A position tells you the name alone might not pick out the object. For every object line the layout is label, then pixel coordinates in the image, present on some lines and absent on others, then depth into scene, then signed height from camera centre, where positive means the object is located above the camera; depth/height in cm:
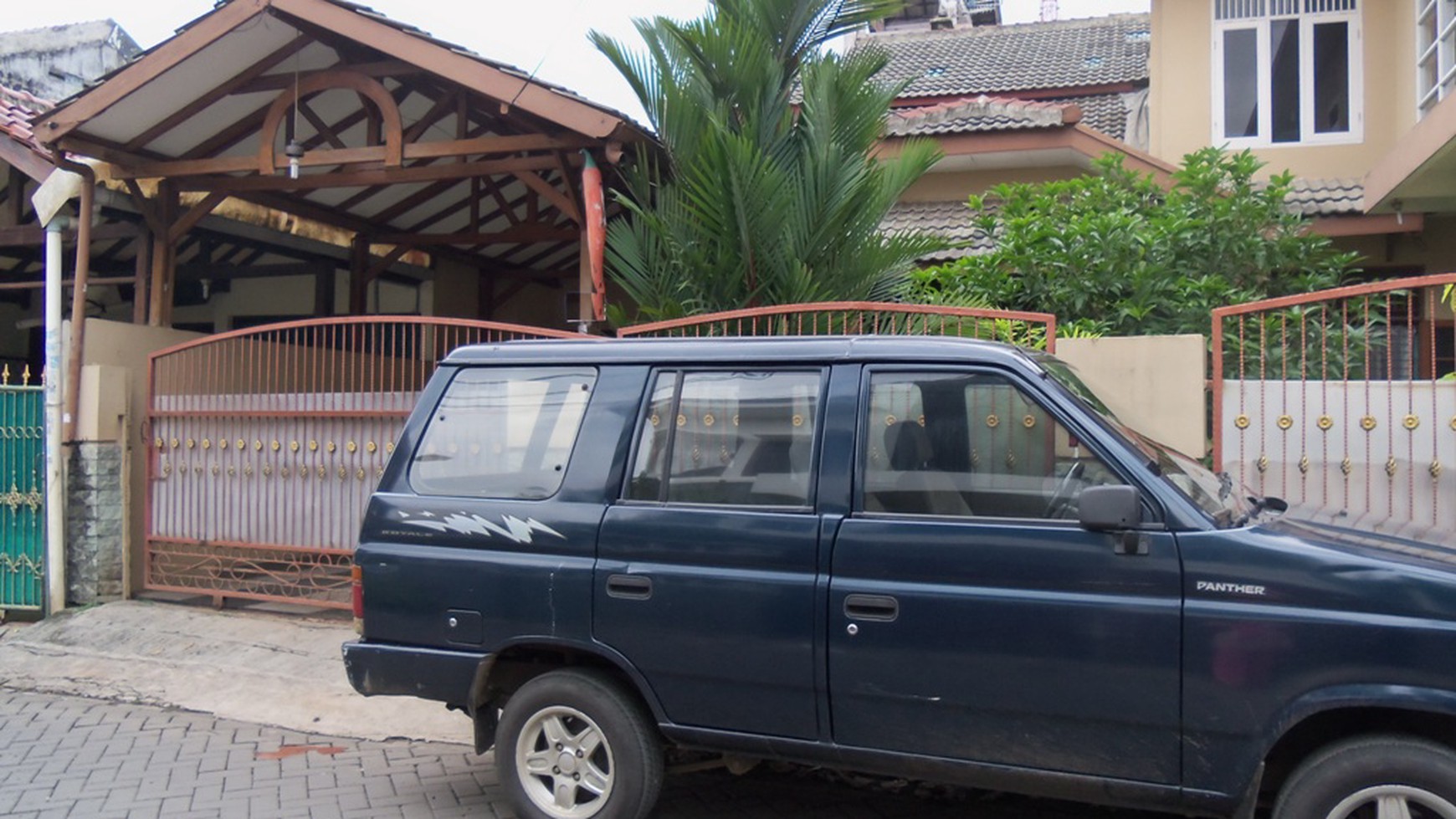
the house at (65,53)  1560 +502
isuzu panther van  351 -62
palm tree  749 +164
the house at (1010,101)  1087 +418
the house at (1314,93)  1073 +329
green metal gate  874 -66
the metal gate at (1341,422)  553 -6
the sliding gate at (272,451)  781 -28
